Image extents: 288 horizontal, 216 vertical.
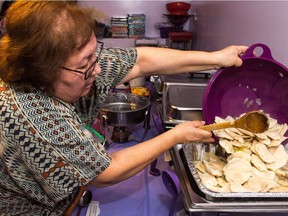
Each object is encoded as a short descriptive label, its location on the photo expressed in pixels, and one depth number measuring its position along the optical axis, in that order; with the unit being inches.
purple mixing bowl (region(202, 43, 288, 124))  32.1
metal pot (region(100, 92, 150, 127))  47.4
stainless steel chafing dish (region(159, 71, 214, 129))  39.1
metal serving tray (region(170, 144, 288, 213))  23.6
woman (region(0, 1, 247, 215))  22.7
